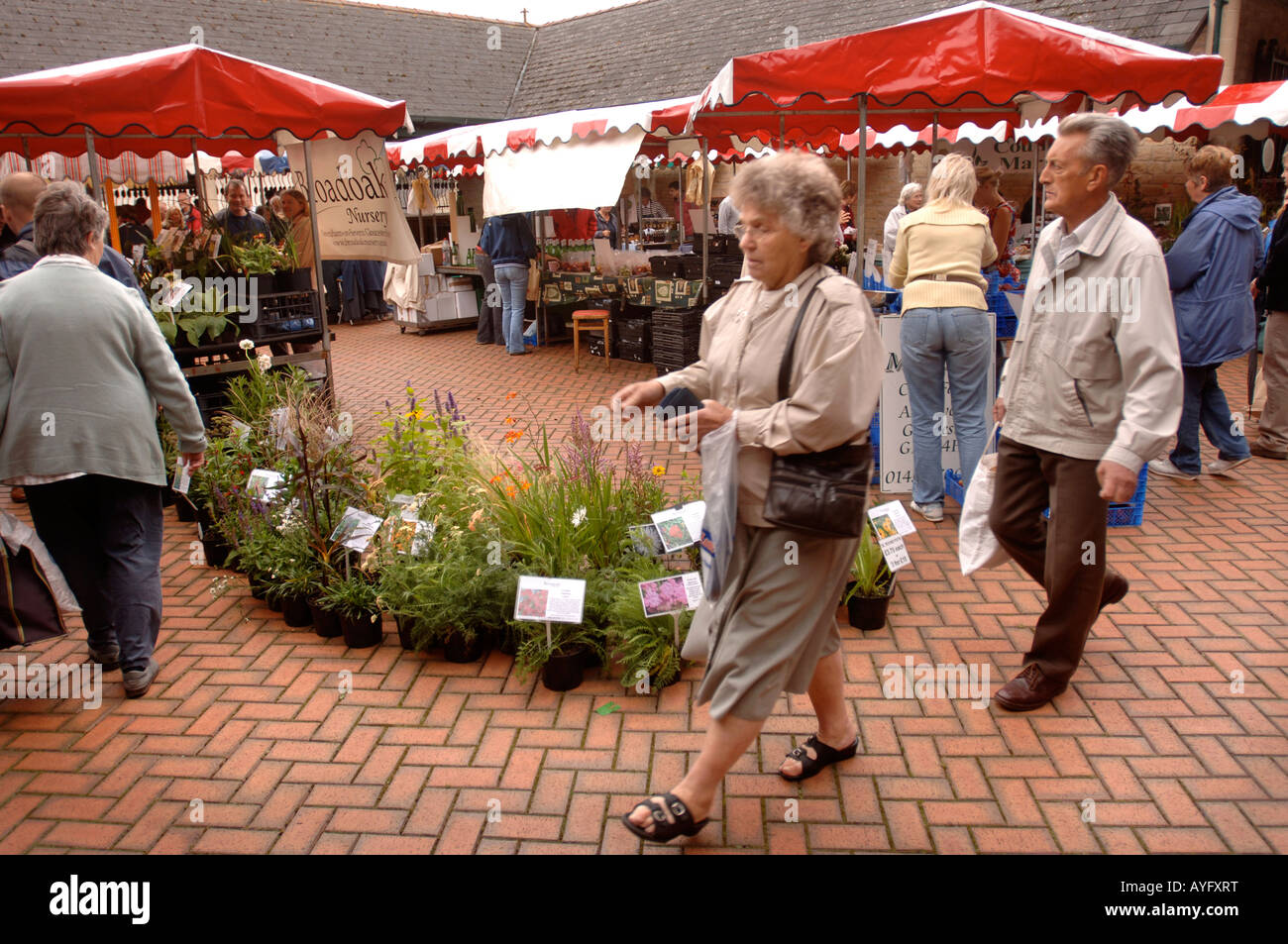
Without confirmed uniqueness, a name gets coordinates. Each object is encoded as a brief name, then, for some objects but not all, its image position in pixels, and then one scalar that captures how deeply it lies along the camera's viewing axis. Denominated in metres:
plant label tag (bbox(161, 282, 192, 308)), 6.10
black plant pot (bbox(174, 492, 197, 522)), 5.85
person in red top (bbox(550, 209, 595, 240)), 12.86
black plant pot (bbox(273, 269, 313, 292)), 6.98
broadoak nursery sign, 7.19
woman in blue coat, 5.61
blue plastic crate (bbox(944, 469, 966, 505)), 5.70
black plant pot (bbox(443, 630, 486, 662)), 3.89
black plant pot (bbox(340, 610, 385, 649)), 4.04
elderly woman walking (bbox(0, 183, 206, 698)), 3.40
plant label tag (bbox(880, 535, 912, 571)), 3.95
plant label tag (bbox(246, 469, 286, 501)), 4.58
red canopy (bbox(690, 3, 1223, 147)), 5.04
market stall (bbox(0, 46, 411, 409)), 5.30
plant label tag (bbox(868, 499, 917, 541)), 4.00
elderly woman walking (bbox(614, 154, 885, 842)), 2.35
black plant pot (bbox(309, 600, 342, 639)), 4.17
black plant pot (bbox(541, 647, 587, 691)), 3.62
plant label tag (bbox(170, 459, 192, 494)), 4.24
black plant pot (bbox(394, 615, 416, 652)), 4.00
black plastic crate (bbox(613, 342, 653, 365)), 10.70
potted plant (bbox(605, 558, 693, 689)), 3.61
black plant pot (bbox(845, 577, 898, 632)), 4.06
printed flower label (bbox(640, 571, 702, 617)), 3.53
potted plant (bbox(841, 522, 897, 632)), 4.02
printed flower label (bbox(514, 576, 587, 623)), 3.52
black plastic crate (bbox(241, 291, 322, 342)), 6.76
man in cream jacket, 2.89
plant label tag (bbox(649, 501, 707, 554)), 3.71
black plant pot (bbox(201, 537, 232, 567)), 5.08
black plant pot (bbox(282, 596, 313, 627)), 4.28
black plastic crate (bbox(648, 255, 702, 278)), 10.08
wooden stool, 10.49
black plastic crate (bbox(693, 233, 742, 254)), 10.80
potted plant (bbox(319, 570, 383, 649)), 4.05
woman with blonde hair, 5.02
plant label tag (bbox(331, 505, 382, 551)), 4.18
